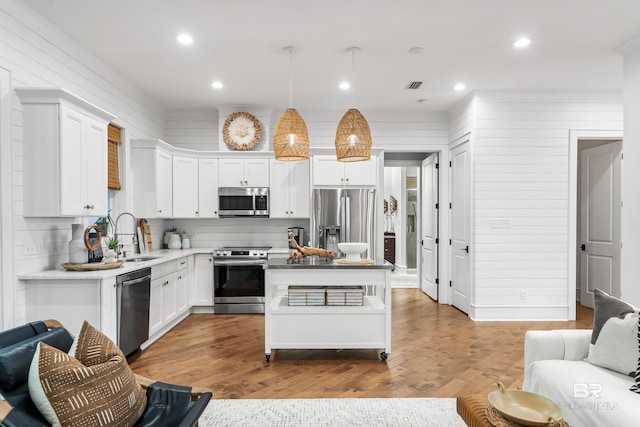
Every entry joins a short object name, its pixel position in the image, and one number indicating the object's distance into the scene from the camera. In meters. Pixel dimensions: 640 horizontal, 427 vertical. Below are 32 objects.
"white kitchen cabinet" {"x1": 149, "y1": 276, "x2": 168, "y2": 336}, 4.09
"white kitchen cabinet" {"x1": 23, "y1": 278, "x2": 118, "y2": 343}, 3.04
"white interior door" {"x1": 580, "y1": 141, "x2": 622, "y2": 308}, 5.43
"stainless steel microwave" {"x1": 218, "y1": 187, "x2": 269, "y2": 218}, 5.72
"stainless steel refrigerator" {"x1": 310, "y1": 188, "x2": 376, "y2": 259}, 5.57
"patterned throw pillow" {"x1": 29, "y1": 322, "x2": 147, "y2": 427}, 1.48
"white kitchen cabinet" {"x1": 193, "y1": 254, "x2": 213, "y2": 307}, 5.48
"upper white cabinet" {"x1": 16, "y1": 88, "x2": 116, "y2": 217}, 2.99
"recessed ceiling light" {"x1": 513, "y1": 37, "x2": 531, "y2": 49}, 3.63
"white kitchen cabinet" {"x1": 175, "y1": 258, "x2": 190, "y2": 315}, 4.90
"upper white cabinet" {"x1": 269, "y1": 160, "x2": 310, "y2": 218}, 5.75
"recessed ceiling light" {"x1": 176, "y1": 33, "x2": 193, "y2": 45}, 3.55
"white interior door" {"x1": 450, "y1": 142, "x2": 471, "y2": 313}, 5.39
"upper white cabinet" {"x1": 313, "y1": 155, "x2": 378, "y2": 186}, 5.66
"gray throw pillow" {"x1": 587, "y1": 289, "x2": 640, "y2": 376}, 2.08
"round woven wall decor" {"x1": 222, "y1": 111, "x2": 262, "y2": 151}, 5.80
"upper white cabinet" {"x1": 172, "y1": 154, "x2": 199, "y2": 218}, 5.55
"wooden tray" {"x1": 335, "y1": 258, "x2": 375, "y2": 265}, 3.59
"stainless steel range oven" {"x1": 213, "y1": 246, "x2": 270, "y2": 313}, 5.41
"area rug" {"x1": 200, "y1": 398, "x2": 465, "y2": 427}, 2.54
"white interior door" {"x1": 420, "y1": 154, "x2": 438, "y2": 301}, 6.35
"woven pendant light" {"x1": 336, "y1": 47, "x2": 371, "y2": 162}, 3.51
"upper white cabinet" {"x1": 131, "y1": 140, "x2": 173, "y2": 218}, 4.96
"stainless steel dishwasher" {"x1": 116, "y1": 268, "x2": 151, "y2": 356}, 3.36
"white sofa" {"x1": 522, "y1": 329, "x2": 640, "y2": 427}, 1.80
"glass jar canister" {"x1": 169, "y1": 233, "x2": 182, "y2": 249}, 5.71
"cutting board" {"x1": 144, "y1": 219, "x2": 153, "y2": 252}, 5.20
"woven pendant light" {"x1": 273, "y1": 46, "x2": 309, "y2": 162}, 3.46
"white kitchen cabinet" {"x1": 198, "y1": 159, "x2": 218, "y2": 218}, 5.73
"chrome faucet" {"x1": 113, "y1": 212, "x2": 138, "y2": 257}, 4.39
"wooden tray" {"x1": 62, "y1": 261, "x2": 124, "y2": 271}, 3.20
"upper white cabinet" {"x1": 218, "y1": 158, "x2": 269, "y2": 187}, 5.74
